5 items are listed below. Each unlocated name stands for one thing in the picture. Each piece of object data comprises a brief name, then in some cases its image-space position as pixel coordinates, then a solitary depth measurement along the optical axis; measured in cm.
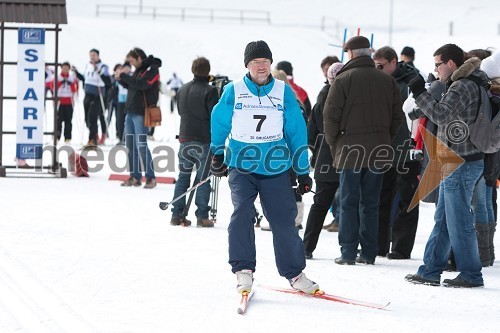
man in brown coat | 1791
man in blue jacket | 1509
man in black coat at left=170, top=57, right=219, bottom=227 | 2308
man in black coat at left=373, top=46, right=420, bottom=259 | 1942
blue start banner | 3148
